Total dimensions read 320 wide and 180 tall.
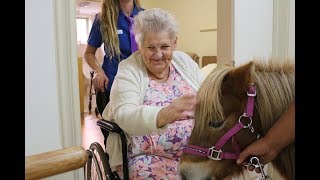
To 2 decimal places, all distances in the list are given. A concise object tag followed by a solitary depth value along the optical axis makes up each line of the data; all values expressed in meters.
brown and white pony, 0.90
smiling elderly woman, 1.28
